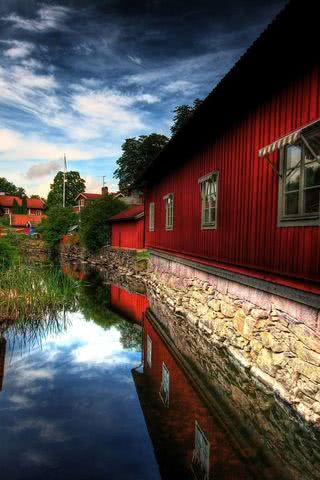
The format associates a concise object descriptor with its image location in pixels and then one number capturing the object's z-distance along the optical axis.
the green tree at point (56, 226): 40.94
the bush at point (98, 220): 30.20
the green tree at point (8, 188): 99.24
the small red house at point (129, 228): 23.72
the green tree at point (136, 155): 50.38
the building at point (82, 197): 57.12
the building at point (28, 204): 77.40
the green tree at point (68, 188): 68.06
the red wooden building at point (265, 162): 5.05
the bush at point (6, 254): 12.59
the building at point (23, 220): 64.02
